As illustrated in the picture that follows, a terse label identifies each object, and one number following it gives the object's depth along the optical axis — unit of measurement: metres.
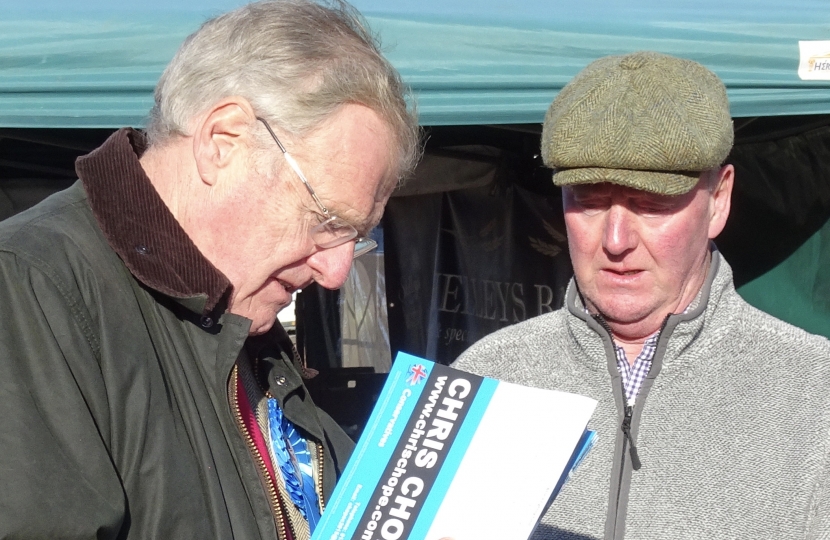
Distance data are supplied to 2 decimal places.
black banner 2.73
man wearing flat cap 1.70
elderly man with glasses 1.46
